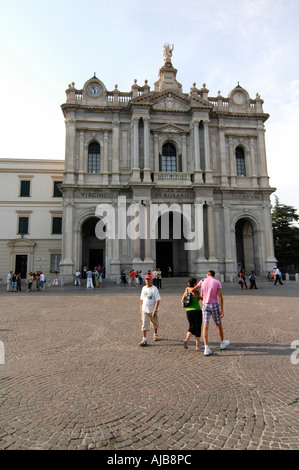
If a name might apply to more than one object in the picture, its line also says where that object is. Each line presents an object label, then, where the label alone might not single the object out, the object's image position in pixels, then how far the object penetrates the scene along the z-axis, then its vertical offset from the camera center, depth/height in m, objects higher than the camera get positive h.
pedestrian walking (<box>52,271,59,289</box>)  23.59 -1.40
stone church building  26.27 +8.22
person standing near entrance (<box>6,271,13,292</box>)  21.64 -1.12
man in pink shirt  6.27 -0.90
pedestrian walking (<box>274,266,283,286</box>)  23.88 -1.08
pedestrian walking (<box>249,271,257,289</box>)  20.58 -1.23
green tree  37.72 +3.55
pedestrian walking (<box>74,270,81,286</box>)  23.45 -1.17
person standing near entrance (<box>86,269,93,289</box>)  22.25 -1.11
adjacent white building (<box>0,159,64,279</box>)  30.87 +5.68
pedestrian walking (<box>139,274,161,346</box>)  6.83 -0.96
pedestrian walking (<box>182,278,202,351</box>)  6.26 -1.18
